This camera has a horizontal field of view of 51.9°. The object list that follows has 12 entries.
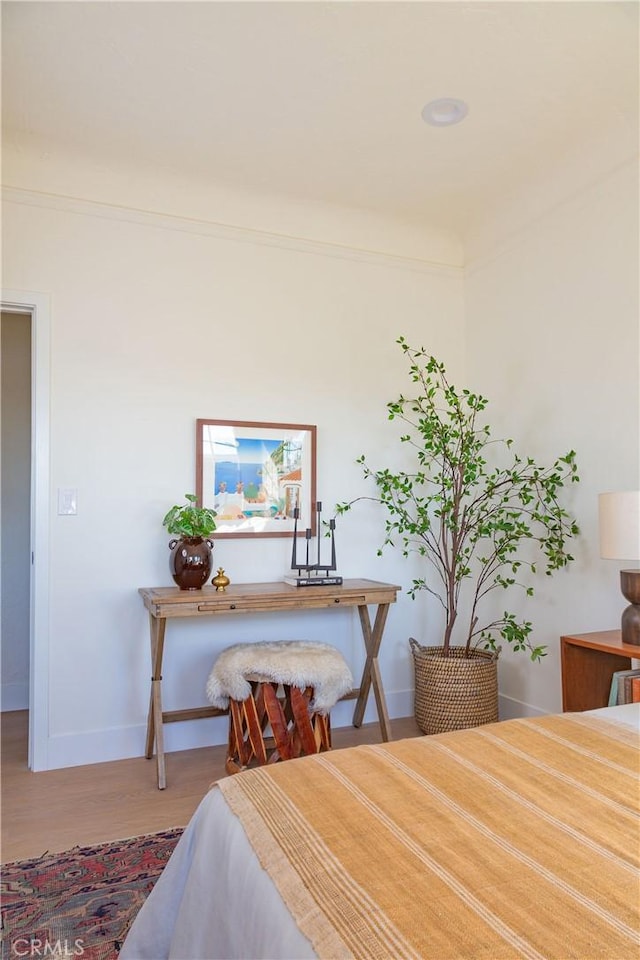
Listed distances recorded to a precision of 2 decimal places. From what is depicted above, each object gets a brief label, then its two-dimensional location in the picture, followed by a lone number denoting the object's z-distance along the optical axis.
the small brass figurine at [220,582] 3.02
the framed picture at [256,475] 3.28
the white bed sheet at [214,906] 0.92
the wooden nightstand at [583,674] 2.49
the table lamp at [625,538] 2.32
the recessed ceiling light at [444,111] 2.65
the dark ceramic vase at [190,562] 2.96
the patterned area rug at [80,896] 1.75
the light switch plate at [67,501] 3.01
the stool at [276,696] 2.72
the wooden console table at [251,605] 2.77
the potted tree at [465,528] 3.13
